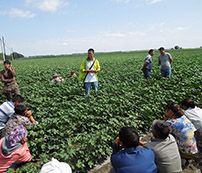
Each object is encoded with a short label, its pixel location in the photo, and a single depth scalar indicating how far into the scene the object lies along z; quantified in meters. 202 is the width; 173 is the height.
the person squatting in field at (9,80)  5.23
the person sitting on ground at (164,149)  2.24
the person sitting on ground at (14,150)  2.42
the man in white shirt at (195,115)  2.96
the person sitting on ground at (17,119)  2.90
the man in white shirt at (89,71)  5.32
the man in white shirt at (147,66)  7.38
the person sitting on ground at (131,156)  1.97
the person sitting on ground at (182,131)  2.70
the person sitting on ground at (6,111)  3.02
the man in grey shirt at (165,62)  6.95
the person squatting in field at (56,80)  7.47
